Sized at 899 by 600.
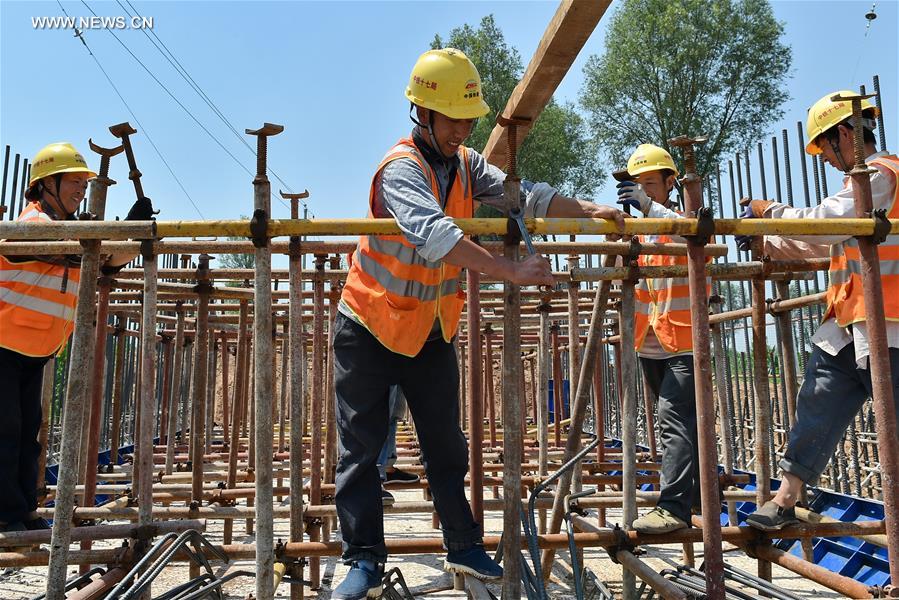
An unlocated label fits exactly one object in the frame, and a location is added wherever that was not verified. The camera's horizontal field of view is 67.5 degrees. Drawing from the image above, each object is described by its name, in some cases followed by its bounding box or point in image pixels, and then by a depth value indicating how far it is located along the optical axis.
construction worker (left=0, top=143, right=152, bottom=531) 3.77
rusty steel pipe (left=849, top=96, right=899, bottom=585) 2.57
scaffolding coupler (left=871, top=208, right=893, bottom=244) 2.67
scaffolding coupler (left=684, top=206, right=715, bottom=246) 2.65
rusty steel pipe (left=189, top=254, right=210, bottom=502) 4.18
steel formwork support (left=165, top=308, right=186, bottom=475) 5.73
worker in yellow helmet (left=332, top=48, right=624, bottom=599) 2.75
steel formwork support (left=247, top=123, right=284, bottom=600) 2.56
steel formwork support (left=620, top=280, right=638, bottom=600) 3.26
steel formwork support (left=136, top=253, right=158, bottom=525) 2.79
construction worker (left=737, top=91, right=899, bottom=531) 3.05
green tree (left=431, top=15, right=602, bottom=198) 31.42
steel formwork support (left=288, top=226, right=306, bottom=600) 3.20
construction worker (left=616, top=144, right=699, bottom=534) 3.42
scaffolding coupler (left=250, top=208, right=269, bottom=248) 2.61
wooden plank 2.84
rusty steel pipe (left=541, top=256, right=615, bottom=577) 3.56
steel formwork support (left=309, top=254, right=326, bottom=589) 3.99
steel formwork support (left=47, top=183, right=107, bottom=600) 2.50
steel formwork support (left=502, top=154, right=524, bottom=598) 2.60
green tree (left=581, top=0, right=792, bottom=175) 25.23
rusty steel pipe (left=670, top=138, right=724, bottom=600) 2.57
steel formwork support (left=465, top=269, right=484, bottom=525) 2.95
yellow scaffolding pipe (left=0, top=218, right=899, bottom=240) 2.55
